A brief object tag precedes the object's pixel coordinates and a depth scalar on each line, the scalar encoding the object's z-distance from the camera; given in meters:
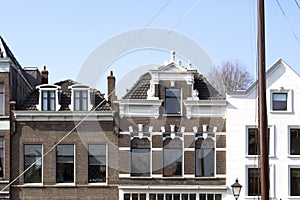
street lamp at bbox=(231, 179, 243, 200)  19.84
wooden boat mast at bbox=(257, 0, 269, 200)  11.42
